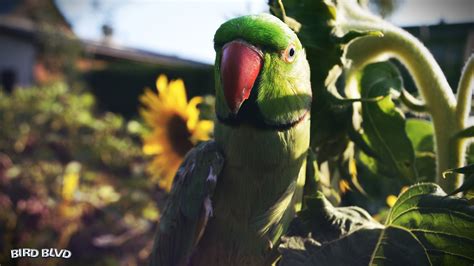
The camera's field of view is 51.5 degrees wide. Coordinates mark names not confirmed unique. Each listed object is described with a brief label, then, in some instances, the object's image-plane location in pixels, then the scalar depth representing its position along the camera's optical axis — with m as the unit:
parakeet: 0.18
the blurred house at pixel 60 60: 7.02
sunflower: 0.39
